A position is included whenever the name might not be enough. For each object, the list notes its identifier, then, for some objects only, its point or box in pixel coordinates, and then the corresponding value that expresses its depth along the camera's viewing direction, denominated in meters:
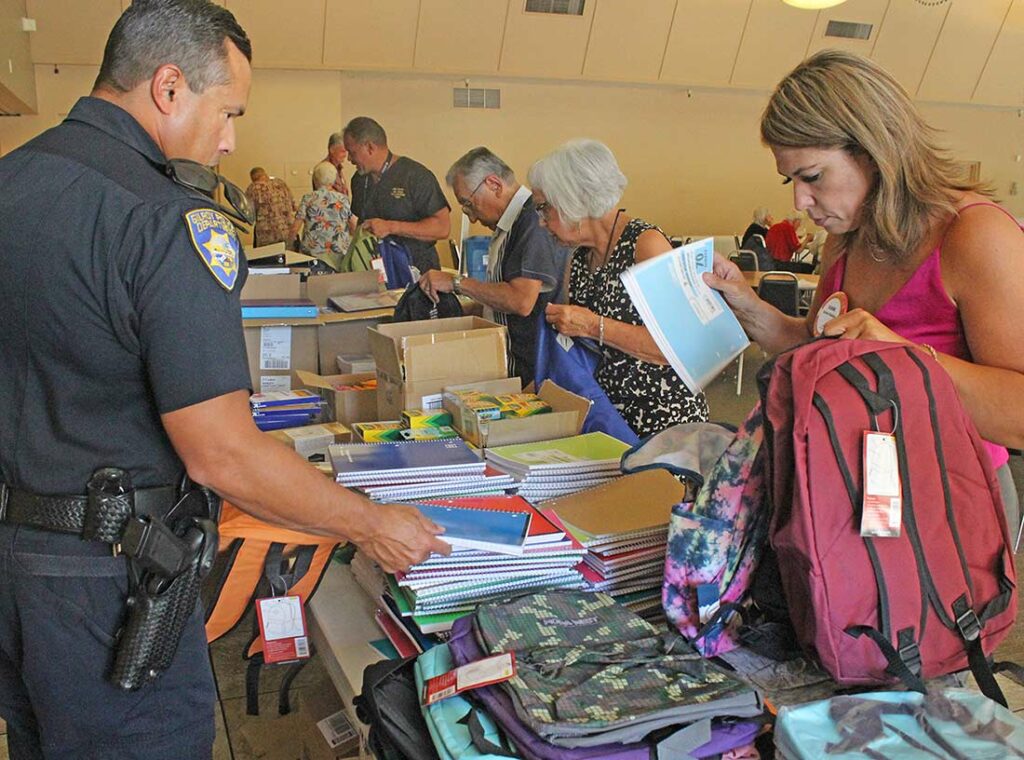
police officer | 1.09
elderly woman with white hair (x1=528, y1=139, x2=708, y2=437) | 2.23
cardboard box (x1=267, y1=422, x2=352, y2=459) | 2.25
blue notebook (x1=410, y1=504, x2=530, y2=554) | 1.31
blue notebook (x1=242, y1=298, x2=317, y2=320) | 3.05
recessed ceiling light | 8.66
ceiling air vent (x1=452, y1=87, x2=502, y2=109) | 11.59
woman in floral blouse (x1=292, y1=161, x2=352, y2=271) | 5.89
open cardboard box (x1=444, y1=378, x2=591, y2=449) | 1.80
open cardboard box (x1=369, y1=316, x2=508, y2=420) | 2.20
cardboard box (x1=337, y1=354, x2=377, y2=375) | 3.13
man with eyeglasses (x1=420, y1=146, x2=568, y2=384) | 2.84
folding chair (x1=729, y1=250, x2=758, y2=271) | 7.99
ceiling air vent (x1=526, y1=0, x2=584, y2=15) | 10.84
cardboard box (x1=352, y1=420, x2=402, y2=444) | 1.96
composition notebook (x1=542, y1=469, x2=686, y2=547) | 1.42
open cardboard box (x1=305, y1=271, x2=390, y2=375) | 3.31
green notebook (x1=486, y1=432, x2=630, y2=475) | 1.62
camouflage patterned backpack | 0.93
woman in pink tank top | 1.21
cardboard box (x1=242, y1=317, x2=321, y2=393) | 3.12
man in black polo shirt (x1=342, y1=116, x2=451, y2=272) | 4.56
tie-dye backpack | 1.17
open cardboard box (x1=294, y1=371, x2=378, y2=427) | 2.61
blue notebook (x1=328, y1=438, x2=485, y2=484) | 1.51
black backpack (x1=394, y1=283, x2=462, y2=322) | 3.06
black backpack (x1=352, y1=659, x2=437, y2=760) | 1.03
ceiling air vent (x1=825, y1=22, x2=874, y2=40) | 12.32
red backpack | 1.04
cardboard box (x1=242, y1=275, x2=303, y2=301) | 3.42
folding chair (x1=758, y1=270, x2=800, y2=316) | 5.94
